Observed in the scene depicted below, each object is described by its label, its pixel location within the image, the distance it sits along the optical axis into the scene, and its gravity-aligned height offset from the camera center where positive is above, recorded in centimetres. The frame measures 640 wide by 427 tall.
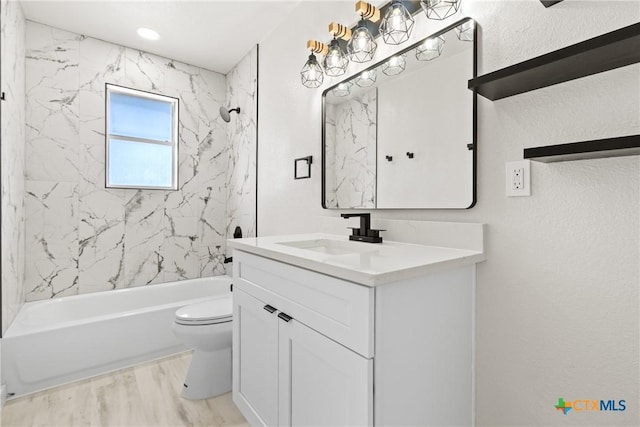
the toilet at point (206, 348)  187 -82
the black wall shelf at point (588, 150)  78 +17
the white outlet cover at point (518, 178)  110 +13
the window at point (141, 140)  286 +67
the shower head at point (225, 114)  299 +92
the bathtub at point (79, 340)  191 -85
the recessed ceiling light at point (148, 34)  256 +145
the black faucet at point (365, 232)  152 -9
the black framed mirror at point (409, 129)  128 +40
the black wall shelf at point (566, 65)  79 +43
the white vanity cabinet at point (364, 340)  91 -42
